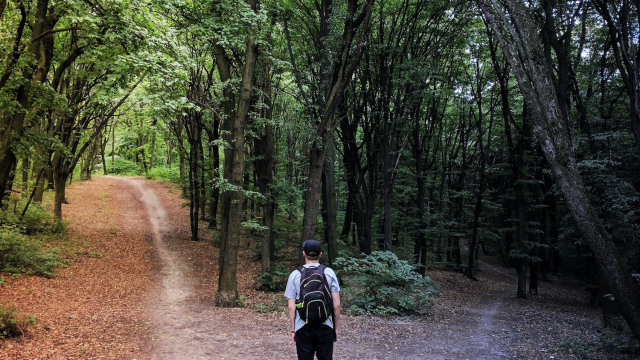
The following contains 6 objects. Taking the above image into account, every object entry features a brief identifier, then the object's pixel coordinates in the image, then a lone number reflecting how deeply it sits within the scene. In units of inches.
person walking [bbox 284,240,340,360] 130.6
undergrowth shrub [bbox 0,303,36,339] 233.9
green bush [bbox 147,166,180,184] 1431.8
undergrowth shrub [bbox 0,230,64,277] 397.4
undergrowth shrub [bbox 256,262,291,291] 490.9
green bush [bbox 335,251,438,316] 387.2
